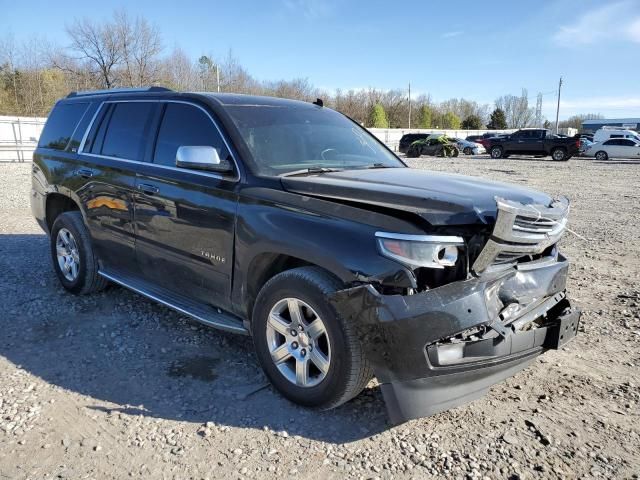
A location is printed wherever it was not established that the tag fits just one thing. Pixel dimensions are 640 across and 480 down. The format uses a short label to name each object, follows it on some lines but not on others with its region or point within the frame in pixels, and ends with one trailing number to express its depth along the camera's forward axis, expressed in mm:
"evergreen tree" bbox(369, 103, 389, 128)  70625
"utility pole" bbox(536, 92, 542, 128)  119875
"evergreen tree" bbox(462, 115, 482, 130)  89312
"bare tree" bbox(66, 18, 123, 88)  45812
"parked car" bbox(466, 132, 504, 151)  37769
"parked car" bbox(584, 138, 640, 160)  32256
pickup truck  30625
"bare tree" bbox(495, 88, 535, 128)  120438
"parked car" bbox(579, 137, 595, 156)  34831
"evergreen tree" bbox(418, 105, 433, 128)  86250
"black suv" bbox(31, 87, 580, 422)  2619
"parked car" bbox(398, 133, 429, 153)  38594
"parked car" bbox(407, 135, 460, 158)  34625
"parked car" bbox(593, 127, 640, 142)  34719
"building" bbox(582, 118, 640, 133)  101238
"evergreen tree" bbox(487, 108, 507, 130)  88625
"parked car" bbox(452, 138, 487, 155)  39594
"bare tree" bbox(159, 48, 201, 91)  47250
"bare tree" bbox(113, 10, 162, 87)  46062
